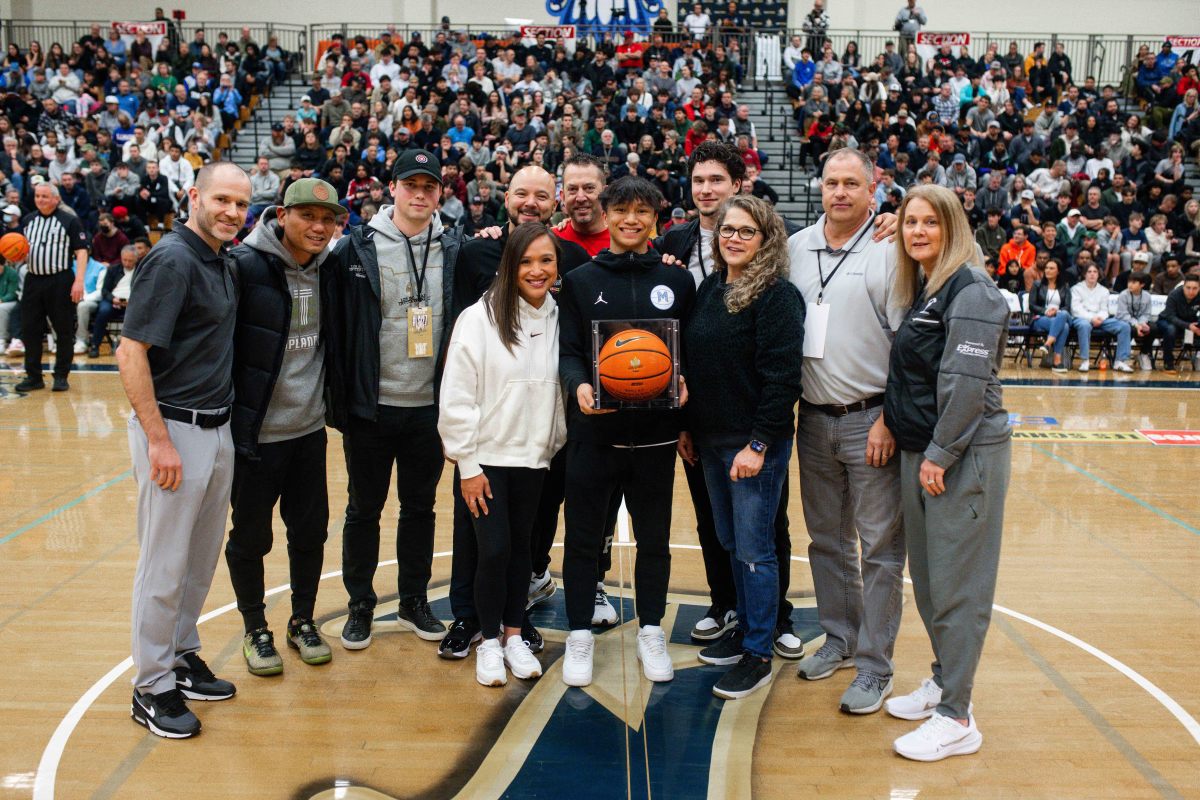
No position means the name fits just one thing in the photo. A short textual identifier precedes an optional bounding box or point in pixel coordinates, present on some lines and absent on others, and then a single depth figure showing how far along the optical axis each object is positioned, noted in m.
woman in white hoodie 3.62
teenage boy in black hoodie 3.62
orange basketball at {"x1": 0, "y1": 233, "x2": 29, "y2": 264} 10.44
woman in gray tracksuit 3.08
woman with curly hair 3.46
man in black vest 3.52
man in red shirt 4.07
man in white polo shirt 3.48
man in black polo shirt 3.17
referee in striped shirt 8.70
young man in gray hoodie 3.78
